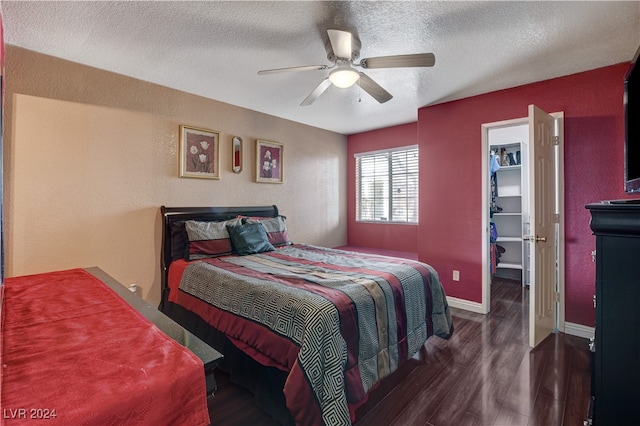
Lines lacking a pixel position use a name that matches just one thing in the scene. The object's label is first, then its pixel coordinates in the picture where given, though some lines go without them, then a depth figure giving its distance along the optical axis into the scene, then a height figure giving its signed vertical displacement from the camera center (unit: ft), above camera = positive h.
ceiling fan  6.14 +3.44
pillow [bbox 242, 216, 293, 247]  11.35 -0.62
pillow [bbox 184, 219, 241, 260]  9.44 -0.88
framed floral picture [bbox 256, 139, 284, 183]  12.59 +2.35
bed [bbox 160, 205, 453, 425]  4.88 -2.14
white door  8.10 -0.32
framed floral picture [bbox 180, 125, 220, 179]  10.41 +2.27
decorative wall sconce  11.78 +2.47
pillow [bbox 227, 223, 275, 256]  9.91 -0.89
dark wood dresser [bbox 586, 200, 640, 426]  3.42 -1.22
